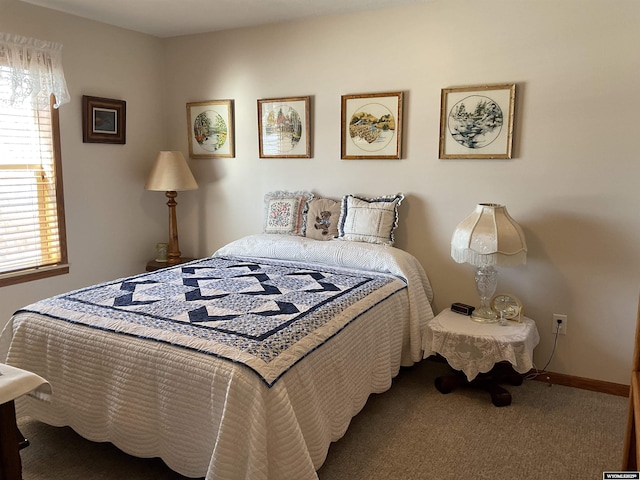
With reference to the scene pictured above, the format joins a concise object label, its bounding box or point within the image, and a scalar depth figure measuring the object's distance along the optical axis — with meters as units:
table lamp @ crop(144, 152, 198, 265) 3.65
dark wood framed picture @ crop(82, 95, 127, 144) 3.40
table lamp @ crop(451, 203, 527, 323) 2.60
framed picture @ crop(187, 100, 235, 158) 3.80
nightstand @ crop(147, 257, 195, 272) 3.79
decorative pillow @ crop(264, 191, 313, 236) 3.48
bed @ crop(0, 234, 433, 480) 1.68
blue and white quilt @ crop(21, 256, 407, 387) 1.85
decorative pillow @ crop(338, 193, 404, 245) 3.13
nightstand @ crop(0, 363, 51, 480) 1.26
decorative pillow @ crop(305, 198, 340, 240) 3.36
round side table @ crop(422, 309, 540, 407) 2.54
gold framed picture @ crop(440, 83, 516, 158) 2.86
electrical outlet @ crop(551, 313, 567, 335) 2.87
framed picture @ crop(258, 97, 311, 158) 3.50
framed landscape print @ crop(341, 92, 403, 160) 3.19
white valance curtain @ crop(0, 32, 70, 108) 2.88
